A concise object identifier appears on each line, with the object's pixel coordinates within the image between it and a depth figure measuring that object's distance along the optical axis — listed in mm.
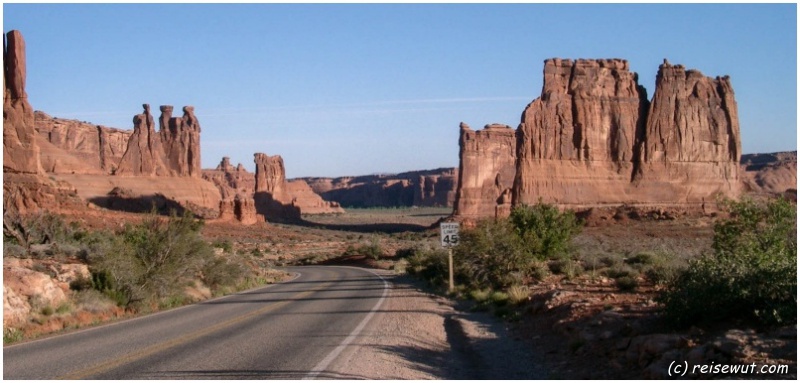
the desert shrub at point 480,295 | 19984
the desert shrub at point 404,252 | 54519
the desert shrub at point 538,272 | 23359
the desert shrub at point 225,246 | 43419
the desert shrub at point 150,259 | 20688
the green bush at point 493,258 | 23469
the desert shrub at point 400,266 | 42375
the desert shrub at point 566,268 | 23983
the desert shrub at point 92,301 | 18750
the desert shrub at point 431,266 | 27714
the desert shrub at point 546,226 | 29953
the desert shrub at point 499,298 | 18578
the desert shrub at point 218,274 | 28156
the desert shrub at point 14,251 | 23455
